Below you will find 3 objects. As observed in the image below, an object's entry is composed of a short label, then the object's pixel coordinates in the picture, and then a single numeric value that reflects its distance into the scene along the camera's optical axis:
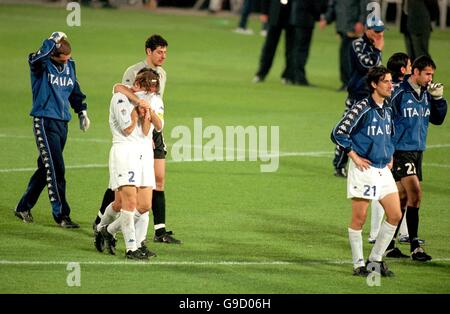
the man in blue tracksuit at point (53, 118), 13.52
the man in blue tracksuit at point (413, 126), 12.24
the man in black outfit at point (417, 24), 23.41
